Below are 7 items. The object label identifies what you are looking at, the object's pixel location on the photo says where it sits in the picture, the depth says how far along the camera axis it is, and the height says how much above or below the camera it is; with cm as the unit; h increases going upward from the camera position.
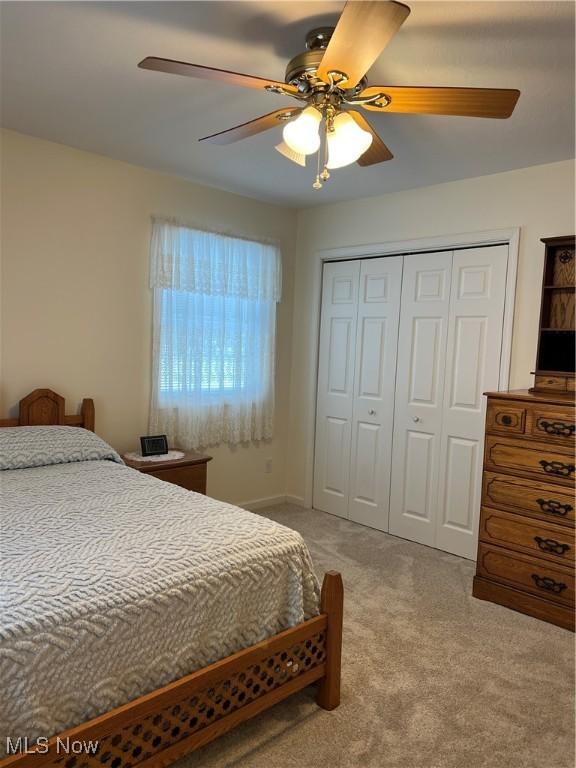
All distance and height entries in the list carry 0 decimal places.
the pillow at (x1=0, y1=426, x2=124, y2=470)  261 -54
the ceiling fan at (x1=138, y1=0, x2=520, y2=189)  156 +82
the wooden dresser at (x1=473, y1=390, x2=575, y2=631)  260 -72
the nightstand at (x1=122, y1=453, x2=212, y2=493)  321 -75
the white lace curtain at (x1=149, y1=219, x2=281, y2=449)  363 +9
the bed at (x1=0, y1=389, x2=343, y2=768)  135 -81
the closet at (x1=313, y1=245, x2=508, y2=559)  344 -22
